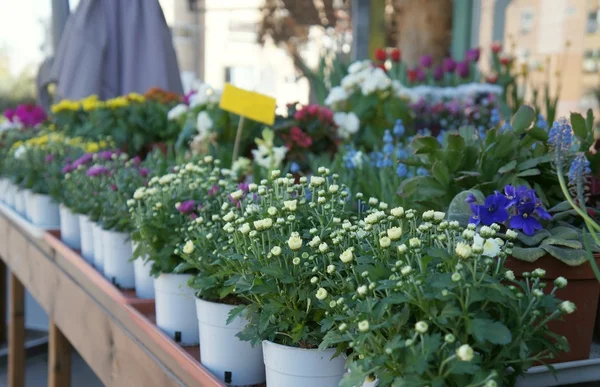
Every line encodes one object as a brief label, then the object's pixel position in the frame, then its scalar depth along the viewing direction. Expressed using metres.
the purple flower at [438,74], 3.83
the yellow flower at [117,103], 2.83
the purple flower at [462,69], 3.72
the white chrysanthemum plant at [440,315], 0.65
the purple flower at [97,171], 1.67
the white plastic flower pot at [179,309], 1.15
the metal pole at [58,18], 4.39
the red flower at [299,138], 2.18
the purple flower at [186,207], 1.21
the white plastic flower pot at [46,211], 2.06
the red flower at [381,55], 3.45
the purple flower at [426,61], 3.92
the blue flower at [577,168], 0.87
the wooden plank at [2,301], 3.40
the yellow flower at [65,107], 3.16
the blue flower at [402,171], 1.45
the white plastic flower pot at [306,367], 0.83
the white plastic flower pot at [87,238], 1.68
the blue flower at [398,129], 1.97
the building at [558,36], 5.06
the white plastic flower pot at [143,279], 1.33
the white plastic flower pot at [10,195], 2.50
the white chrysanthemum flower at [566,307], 0.68
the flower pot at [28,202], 2.18
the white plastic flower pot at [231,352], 0.98
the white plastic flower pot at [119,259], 1.46
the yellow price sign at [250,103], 1.68
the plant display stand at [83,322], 1.14
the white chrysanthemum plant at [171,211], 1.19
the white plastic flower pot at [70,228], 1.84
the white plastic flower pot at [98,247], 1.57
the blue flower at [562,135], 0.94
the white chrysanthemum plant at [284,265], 0.84
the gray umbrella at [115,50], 3.65
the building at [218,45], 11.54
